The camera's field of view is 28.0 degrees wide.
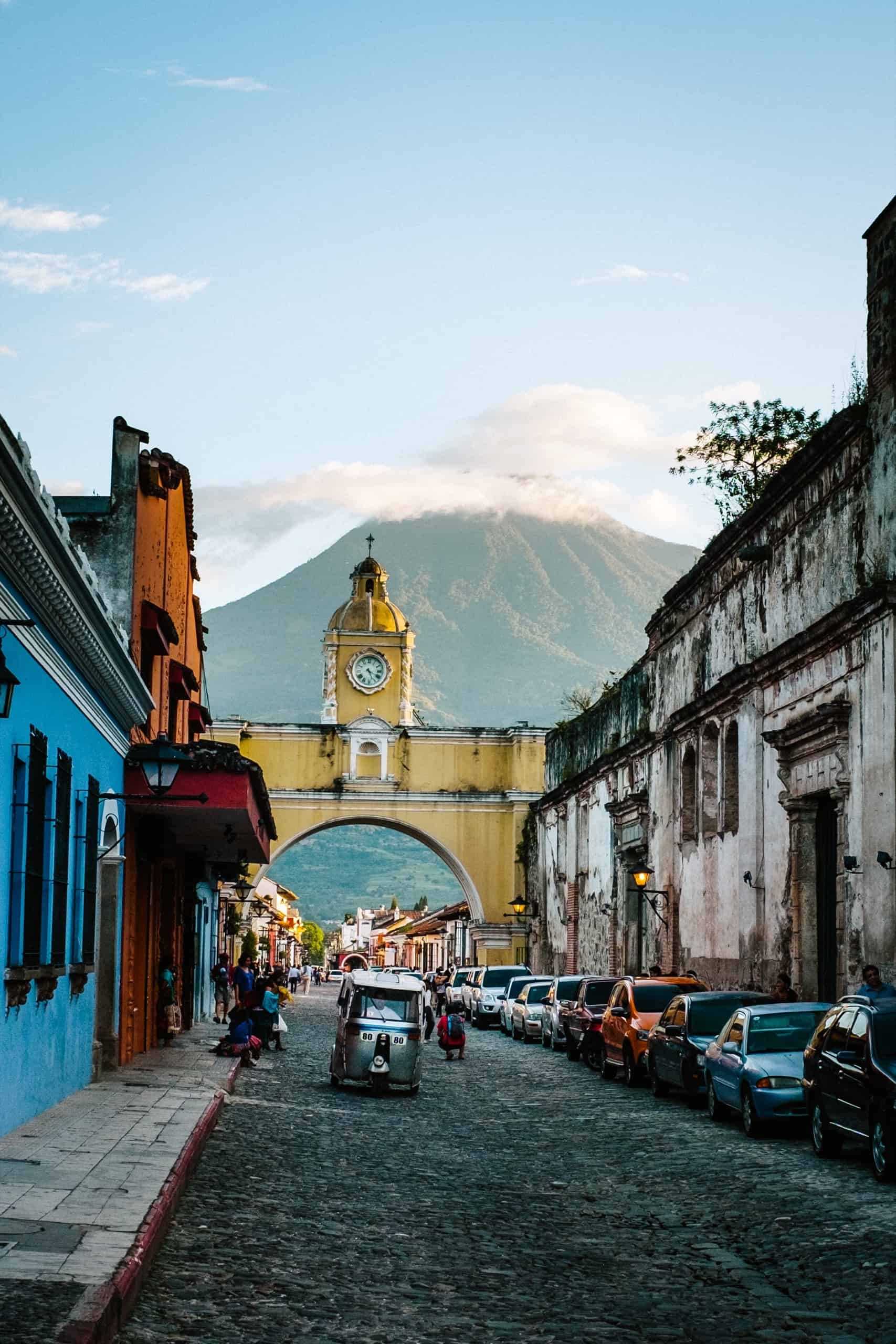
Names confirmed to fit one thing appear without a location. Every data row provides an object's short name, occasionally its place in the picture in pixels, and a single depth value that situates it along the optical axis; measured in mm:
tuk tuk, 21266
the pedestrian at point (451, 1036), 28844
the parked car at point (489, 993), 42119
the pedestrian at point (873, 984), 17438
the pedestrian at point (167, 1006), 27406
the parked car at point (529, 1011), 35281
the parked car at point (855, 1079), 12398
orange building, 21859
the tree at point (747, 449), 39062
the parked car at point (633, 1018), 22594
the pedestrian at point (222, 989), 38344
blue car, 15516
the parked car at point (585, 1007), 27906
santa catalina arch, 57969
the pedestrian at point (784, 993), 21484
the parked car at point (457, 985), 46750
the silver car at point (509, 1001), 38719
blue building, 12859
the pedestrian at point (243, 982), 33966
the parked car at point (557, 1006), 31234
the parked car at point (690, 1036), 19188
